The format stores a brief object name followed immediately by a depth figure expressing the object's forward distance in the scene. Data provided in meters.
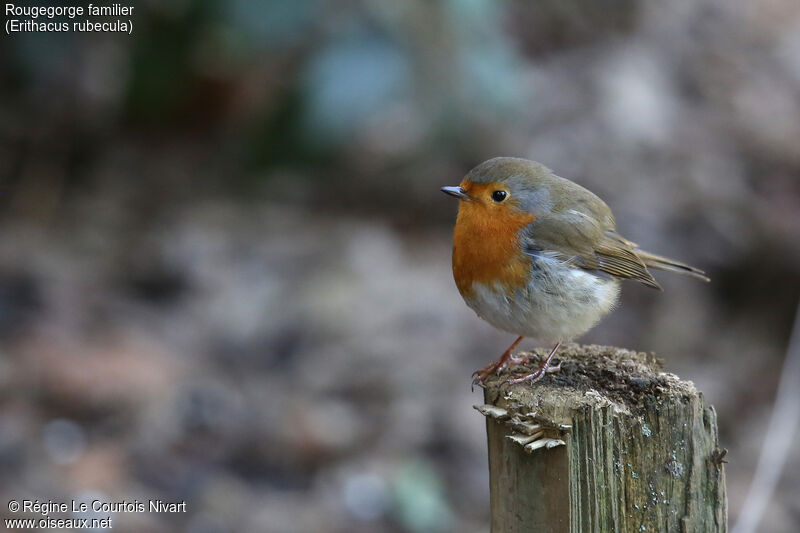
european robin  6.09
